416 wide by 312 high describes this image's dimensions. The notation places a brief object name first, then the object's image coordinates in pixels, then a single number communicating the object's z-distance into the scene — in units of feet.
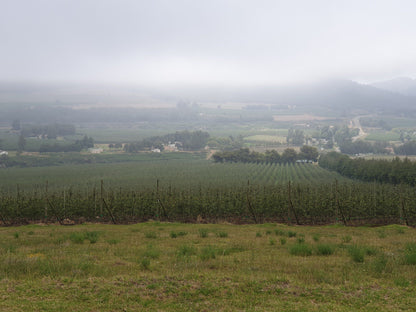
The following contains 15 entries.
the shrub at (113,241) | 48.63
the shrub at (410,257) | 32.24
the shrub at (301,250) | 38.47
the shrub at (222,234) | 57.47
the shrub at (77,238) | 49.37
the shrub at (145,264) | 31.71
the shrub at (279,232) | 60.35
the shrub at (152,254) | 37.00
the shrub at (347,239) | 50.67
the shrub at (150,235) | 57.06
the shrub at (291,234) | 58.25
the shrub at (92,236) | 49.62
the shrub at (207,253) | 35.55
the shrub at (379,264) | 30.19
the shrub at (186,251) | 38.23
